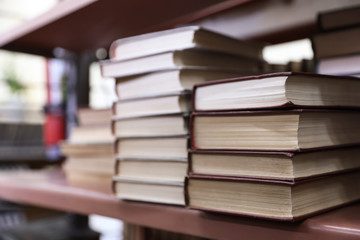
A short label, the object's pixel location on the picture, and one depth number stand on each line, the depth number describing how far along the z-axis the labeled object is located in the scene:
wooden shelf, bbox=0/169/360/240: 0.54
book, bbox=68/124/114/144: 1.06
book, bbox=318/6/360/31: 0.73
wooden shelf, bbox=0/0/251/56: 0.94
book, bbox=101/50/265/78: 0.73
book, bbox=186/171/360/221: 0.54
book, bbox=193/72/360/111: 0.54
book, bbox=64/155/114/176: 1.04
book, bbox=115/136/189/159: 0.72
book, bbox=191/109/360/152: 0.54
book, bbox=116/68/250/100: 0.72
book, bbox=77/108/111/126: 1.05
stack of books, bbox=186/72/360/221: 0.54
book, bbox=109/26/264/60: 0.72
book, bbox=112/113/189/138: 0.71
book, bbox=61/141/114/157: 1.04
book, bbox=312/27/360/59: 0.73
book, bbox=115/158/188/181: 0.72
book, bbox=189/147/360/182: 0.54
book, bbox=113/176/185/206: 0.71
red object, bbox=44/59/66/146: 2.50
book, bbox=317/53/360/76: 0.72
